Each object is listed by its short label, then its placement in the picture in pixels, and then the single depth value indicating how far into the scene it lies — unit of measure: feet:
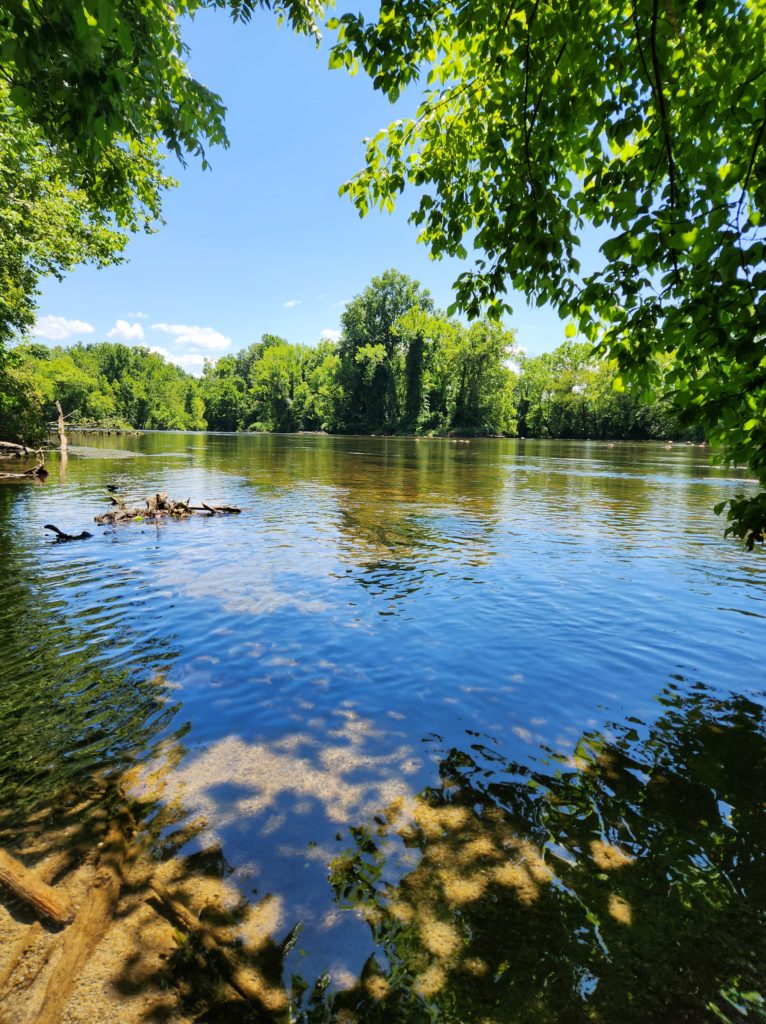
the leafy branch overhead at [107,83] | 9.96
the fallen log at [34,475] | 96.63
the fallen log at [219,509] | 66.53
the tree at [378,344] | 377.11
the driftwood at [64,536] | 48.66
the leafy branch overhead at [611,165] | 12.73
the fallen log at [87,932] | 9.81
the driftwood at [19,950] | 10.16
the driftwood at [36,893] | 11.69
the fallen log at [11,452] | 135.64
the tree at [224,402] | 523.29
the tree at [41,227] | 60.29
